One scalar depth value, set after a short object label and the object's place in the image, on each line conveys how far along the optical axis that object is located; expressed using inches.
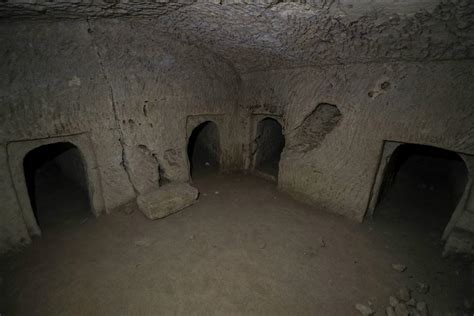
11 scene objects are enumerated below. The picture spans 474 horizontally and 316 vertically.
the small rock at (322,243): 157.7
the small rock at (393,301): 117.0
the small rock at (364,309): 113.0
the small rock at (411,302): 117.3
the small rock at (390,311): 112.3
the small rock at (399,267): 136.3
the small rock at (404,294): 119.6
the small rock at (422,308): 113.7
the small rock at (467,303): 115.4
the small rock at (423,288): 124.4
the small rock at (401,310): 112.0
